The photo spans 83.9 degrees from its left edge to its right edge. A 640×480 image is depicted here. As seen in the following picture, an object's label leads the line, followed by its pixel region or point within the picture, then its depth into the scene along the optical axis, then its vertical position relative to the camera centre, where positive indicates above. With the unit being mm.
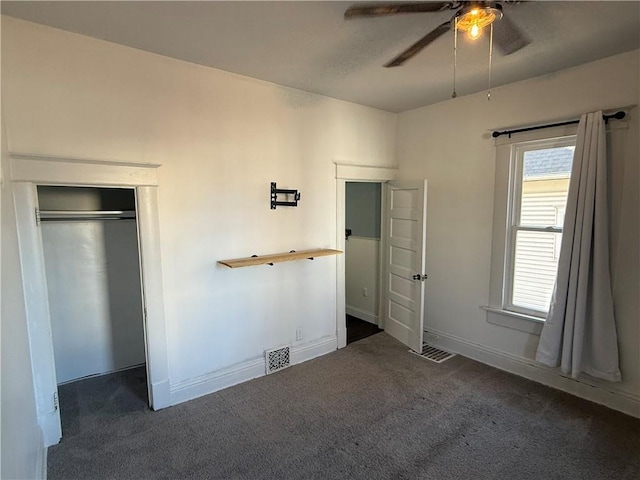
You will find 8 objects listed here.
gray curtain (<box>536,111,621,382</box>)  2664 -562
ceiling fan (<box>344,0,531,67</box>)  1613 +862
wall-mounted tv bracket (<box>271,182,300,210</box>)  3260 +35
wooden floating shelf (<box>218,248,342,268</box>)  2924 -499
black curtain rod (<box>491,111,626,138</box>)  2602 +604
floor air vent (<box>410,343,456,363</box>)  3686 -1644
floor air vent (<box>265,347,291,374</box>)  3379 -1518
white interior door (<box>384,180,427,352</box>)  3686 -682
